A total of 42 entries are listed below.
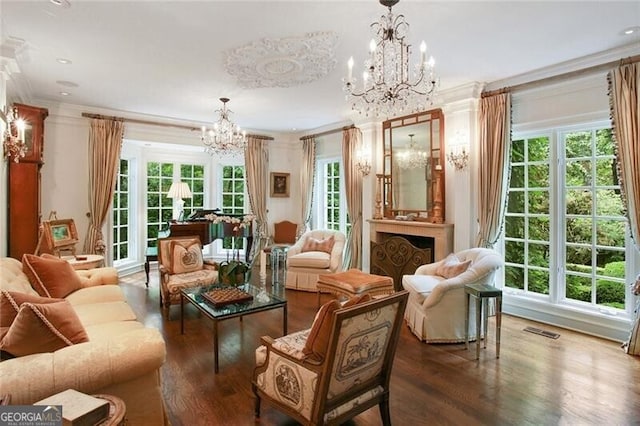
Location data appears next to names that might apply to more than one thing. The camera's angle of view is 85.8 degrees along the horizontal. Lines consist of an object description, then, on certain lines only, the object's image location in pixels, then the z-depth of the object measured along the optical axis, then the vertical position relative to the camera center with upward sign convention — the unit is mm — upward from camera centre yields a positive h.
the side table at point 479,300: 3053 -766
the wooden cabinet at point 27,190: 4188 +309
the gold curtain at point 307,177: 7059 +801
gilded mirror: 4770 +721
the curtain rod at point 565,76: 3276 +1499
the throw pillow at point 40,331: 1684 -592
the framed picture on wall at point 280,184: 7426 +688
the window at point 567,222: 3656 -70
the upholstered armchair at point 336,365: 1741 -819
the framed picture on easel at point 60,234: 4203 -239
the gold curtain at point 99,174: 5418 +654
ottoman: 3920 -802
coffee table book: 1263 -736
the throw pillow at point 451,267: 3754 -573
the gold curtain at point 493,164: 4109 +633
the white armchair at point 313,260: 5300 -686
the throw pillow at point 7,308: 1807 -491
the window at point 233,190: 7668 +570
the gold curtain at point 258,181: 7047 +710
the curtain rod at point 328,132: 6132 +1624
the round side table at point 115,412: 1379 -823
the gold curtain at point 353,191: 5969 +436
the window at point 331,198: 6691 +370
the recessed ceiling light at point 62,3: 2547 +1596
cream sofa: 1539 -742
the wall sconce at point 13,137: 3607 +829
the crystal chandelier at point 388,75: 2420 +1027
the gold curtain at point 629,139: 3193 +725
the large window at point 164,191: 6898 +511
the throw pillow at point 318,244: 5691 -484
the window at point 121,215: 6313 +8
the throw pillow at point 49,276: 3002 -547
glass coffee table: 2871 -811
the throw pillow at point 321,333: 1761 -609
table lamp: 6426 +459
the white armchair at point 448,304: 3381 -884
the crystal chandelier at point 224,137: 4863 +1122
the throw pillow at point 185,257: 4367 -534
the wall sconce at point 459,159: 4434 +739
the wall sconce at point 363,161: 5770 +922
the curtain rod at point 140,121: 5387 +1612
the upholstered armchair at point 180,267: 4045 -673
